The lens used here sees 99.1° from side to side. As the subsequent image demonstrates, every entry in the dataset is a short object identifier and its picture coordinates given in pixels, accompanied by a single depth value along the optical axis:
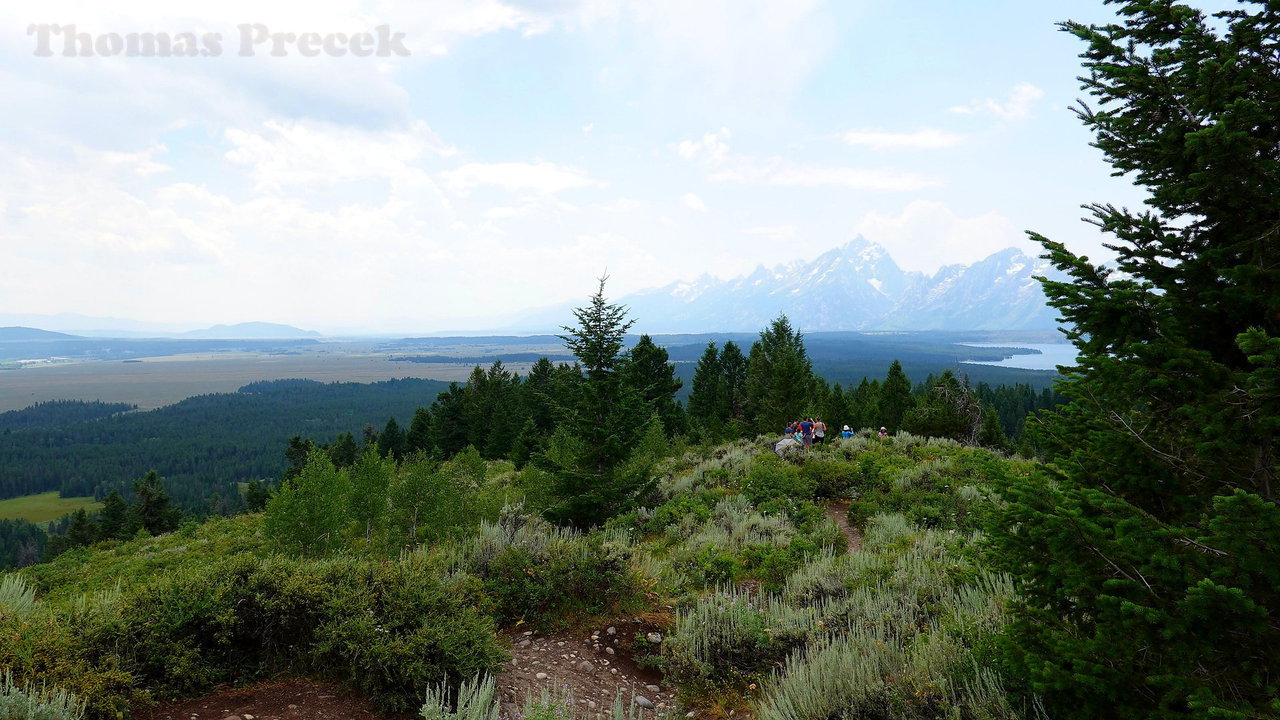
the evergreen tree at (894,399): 41.84
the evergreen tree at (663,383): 46.97
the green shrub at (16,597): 4.78
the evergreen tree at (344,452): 51.81
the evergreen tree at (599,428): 12.80
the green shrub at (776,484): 13.98
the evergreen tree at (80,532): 39.88
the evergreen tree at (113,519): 39.43
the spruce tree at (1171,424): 2.57
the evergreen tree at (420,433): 54.25
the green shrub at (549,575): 6.68
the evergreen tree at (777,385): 34.09
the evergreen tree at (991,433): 35.16
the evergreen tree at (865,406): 42.22
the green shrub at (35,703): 3.33
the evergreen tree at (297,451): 48.94
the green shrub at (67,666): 3.75
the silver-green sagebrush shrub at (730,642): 5.36
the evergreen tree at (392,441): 55.19
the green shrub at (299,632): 4.52
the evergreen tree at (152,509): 40.91
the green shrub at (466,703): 3.66
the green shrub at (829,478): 14.79
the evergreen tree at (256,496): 46.44
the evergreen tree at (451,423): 53.75
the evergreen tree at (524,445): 37.28
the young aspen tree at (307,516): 12.94
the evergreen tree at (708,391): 53.81
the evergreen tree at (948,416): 30.98
